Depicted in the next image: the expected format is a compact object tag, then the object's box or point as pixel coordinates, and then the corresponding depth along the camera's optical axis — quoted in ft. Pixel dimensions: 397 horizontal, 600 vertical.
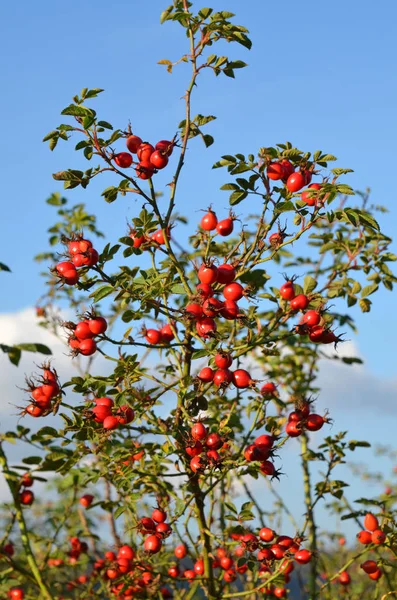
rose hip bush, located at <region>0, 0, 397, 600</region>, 10.30
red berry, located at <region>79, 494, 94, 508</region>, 15.47
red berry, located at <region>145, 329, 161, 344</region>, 11.52
